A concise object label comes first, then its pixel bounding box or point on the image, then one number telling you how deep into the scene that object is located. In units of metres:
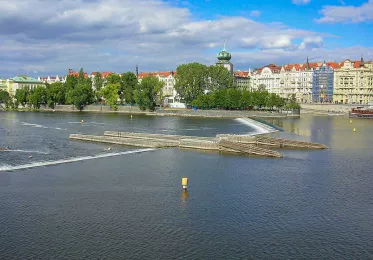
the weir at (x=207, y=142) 45.05
